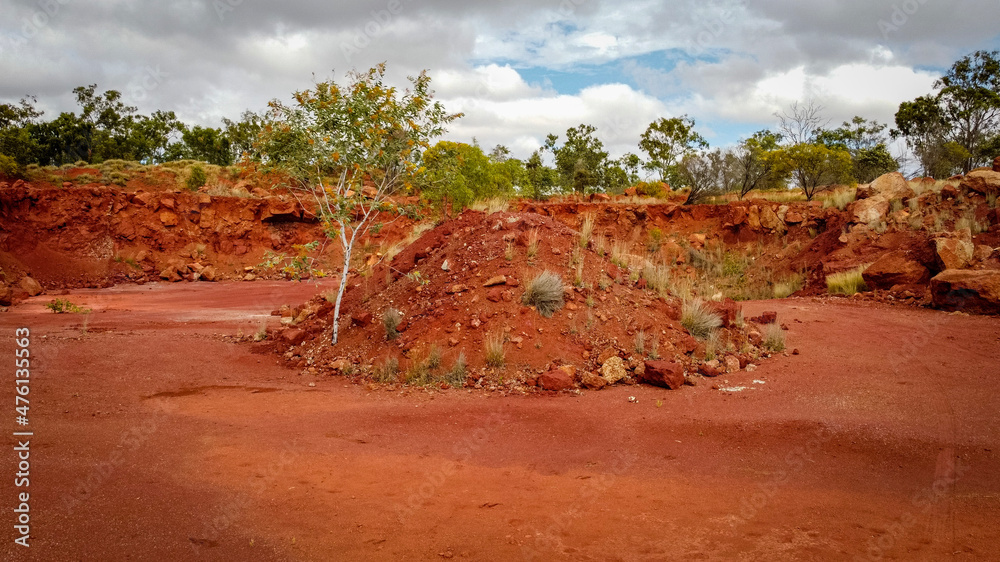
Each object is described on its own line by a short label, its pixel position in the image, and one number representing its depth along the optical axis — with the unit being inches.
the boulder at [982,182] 573.9
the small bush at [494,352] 311.3
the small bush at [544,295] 343.0
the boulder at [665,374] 290.5
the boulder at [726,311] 375.6
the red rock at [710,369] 311.6
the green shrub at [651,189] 1080.2
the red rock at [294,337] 385.1
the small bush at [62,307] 545.6
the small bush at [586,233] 420.5
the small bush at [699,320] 357.7
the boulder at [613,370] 300.7
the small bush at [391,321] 347.6
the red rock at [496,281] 357.7
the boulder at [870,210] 644.1
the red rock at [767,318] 410.2
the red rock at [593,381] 295.7
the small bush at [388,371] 312.0
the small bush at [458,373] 303.0
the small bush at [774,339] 350.9
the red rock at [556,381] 292.8
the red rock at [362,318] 370.0
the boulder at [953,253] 458.0
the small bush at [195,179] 1135.6
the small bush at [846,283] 532.7
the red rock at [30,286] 685.9
